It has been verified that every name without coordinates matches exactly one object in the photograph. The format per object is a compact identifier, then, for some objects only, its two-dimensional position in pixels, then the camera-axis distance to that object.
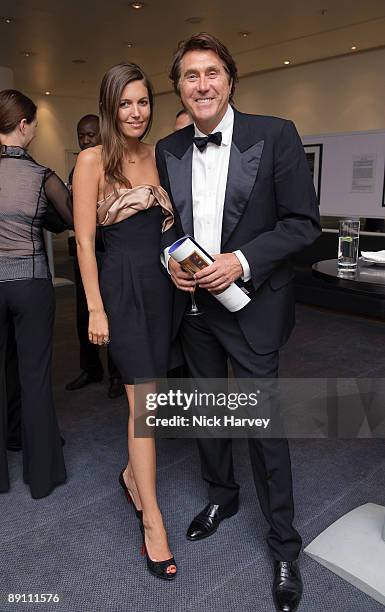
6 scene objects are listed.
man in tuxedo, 1.58
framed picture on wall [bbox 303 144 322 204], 5.57
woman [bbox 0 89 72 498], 2.15
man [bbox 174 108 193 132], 2.73
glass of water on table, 2.21
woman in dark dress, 1.68
